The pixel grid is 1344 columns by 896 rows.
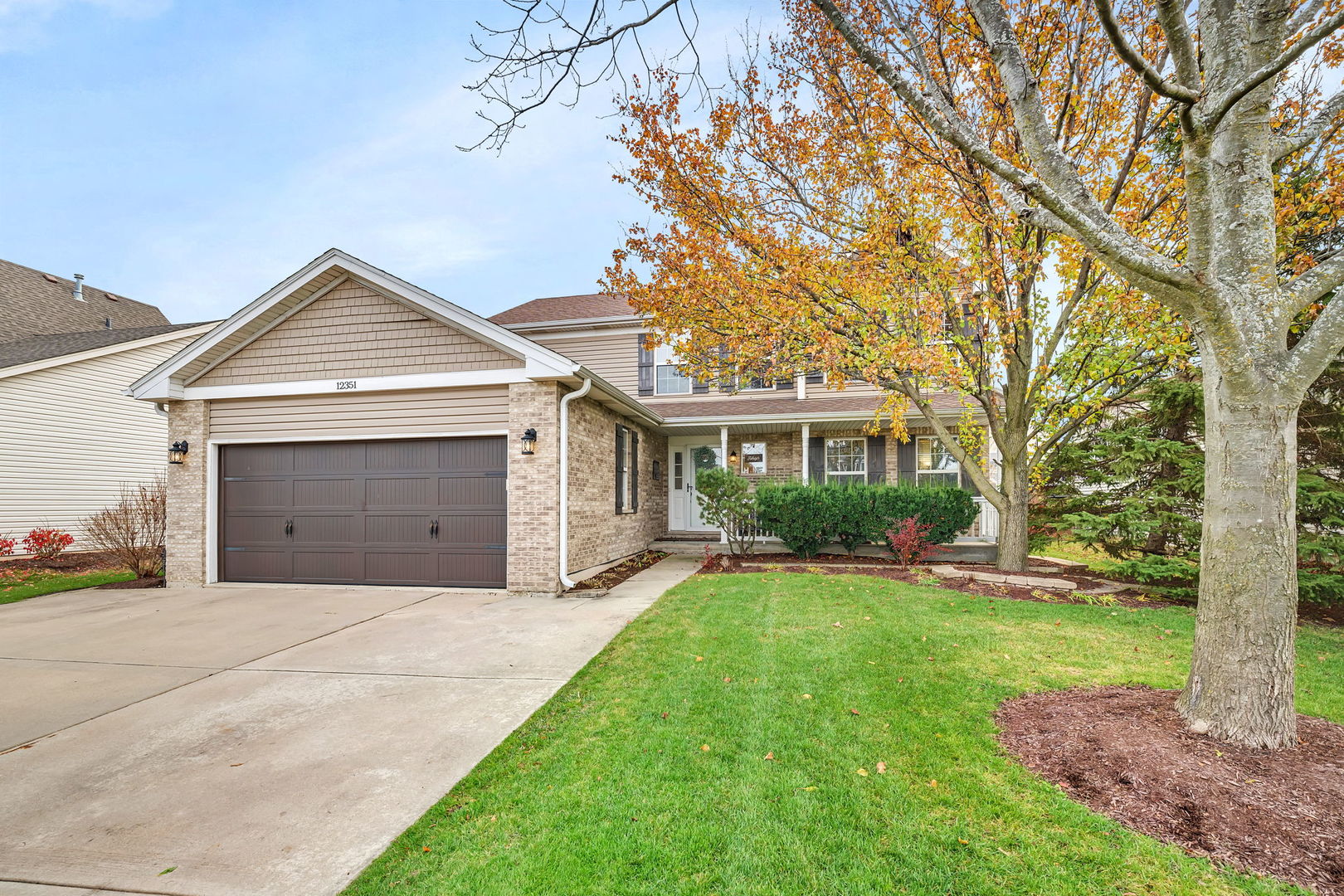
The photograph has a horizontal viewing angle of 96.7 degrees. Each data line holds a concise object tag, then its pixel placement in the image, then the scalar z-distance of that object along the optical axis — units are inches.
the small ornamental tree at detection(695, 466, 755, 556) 448.5
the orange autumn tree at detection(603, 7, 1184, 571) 320.2
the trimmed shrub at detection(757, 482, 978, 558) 427.5
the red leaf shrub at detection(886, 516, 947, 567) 400.5
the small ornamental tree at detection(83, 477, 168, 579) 403.2
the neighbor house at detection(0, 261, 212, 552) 489.7
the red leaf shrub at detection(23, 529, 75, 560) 442.3
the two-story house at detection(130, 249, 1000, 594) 325.4
